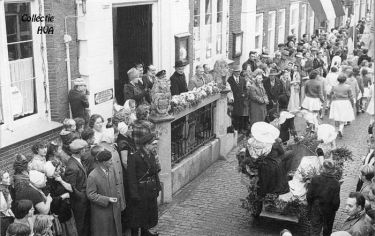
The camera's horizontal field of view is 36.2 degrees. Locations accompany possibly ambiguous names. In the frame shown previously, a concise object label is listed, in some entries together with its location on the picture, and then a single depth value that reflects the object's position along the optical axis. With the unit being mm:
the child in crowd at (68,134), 7508
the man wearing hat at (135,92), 10484
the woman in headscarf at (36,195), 6504
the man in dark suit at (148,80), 10805
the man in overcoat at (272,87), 13570
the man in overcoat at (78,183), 7121
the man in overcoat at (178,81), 11812
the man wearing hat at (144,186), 7504
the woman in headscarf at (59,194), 6977
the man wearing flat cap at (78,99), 9656
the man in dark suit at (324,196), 7570
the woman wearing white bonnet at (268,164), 8148
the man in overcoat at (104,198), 7062
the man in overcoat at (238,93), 12773
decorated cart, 7984
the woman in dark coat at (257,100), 12766
